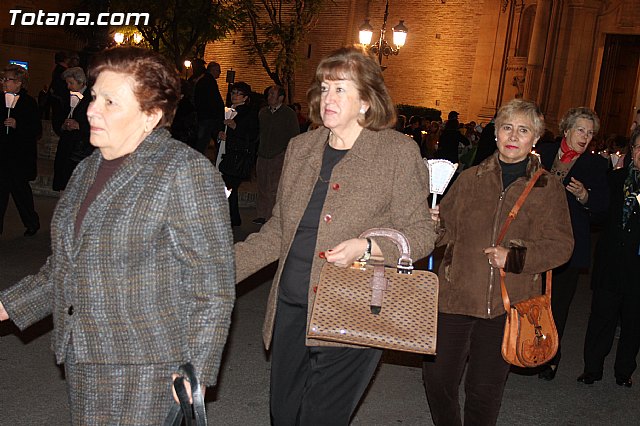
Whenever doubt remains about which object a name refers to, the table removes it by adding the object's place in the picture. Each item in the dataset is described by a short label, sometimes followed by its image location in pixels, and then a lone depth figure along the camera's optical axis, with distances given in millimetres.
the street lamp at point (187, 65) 47919
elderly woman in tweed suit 3066
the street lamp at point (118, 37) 39281
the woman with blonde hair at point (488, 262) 4984
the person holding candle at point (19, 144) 11086
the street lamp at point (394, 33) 24688
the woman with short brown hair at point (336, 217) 4109
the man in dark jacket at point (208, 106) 14938
